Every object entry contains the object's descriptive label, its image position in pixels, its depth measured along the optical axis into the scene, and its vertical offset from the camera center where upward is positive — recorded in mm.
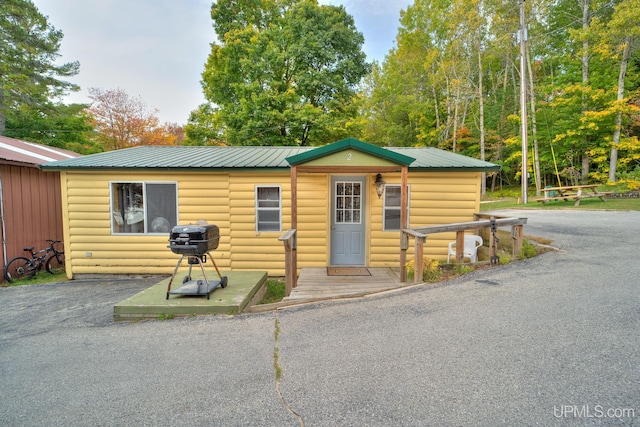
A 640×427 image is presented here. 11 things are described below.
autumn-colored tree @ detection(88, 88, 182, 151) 19094 +5751
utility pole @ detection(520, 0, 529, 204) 14570 +4701
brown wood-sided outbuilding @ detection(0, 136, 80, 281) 6832 +32
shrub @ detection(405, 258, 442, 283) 4890 -1208
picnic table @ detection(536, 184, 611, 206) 12984 +363
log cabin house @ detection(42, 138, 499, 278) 6605 -197
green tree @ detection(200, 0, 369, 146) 15125 +7320
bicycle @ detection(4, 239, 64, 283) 6832 -1519
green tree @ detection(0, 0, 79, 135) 13297 +7072
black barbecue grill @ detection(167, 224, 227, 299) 3930 -529
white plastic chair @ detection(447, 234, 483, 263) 6137 -968
